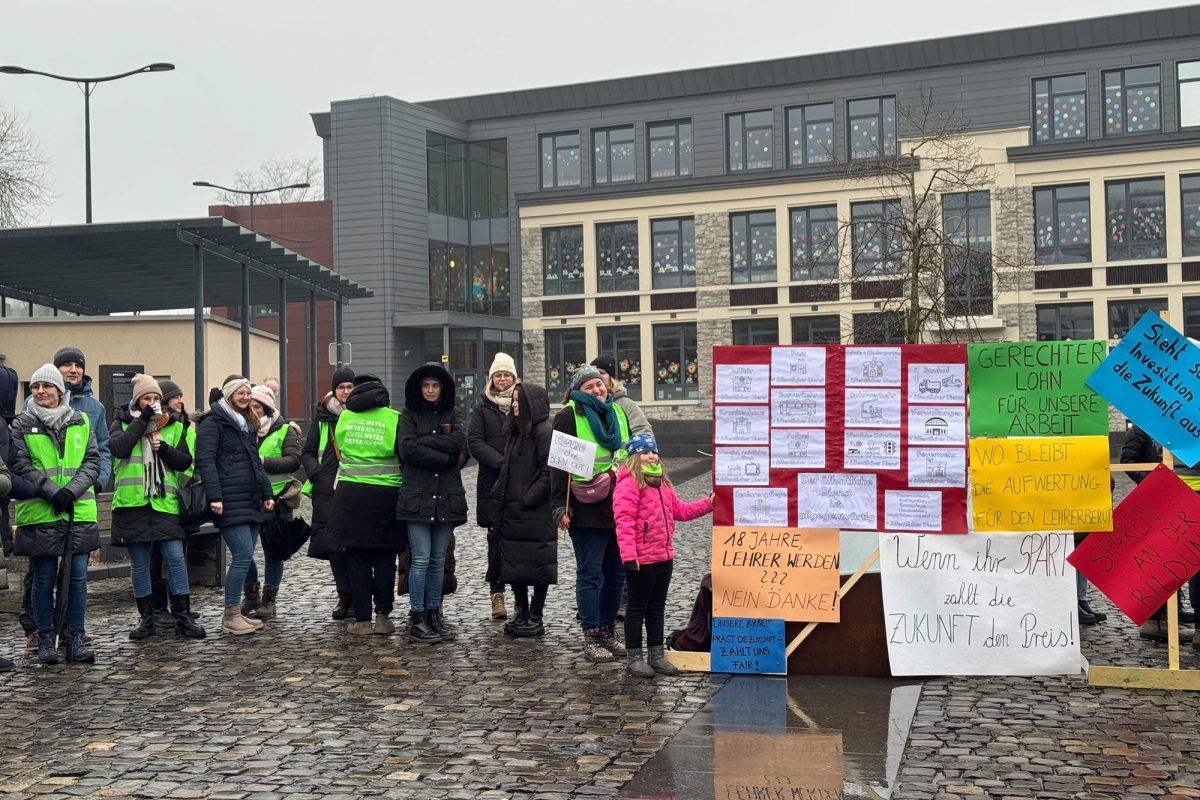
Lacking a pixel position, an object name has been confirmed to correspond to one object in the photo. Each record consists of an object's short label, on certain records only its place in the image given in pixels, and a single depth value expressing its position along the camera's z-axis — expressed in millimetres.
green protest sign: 8219
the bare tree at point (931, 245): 28062
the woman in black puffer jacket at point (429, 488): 9547
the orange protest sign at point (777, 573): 8289
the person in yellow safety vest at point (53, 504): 8852
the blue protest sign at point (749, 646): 8273
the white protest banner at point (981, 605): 8047
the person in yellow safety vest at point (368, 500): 9742
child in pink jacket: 8281
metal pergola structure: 15438
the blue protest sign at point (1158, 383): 8047
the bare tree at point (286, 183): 72688
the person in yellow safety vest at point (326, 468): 10320
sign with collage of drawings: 8328
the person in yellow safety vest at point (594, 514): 8898
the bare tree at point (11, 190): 42469
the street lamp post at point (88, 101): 26984
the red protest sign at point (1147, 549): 7980
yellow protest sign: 8164
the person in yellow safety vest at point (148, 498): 9703
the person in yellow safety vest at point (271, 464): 10688
